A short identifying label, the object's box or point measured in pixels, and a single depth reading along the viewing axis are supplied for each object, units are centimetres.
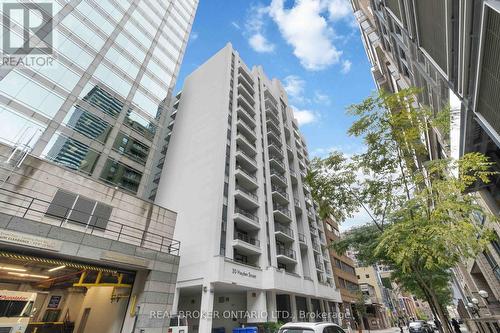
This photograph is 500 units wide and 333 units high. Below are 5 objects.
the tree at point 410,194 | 759
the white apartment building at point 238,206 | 2059
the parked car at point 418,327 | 2298
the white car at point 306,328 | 768
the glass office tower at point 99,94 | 1920
